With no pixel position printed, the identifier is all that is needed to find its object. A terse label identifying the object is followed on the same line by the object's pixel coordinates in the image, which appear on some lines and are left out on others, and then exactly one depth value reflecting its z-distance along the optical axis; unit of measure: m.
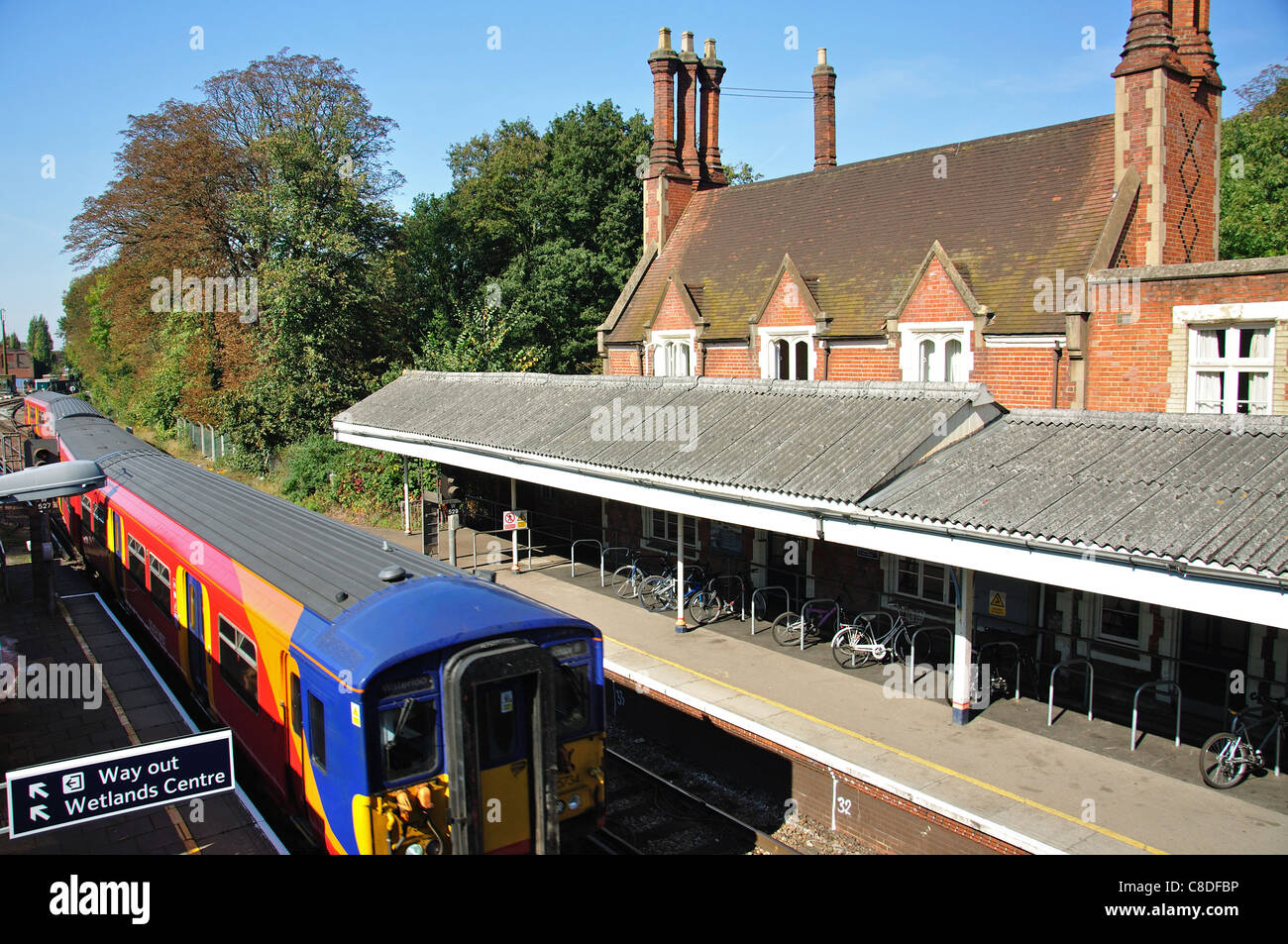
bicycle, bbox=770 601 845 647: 13.77
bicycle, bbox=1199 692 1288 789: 8.80
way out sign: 4.95
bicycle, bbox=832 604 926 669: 12.62
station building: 9.02
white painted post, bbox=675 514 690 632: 13.66
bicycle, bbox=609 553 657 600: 16.75
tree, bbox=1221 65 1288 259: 24.73
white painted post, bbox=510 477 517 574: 17.70
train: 5.90
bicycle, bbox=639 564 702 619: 15.80
